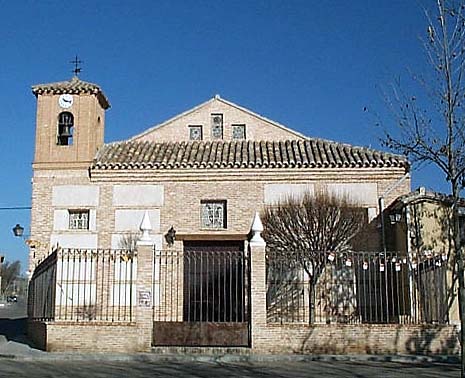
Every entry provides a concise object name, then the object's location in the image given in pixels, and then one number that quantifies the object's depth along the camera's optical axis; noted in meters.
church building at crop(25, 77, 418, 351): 16.52
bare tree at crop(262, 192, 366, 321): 19.09
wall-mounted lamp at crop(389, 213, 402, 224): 20.37
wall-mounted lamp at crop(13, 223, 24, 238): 23.06
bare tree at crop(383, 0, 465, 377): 10.80
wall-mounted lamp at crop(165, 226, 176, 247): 21.67
